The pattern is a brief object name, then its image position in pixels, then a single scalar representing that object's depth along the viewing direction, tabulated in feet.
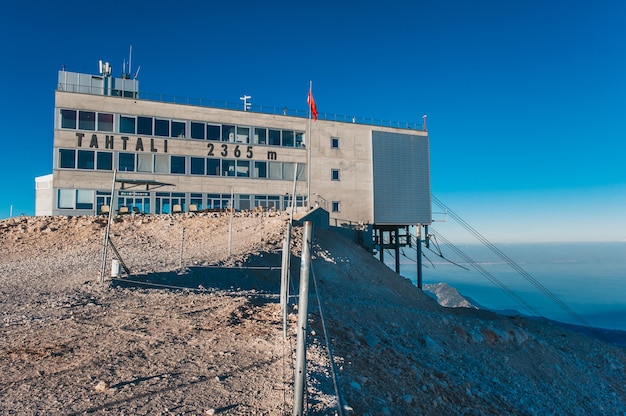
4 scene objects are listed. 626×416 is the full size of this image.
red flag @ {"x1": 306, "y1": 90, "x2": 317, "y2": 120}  120.98
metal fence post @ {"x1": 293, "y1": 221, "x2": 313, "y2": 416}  17.70
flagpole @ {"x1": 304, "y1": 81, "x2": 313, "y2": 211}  125.18
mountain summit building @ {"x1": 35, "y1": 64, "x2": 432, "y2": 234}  108.58
